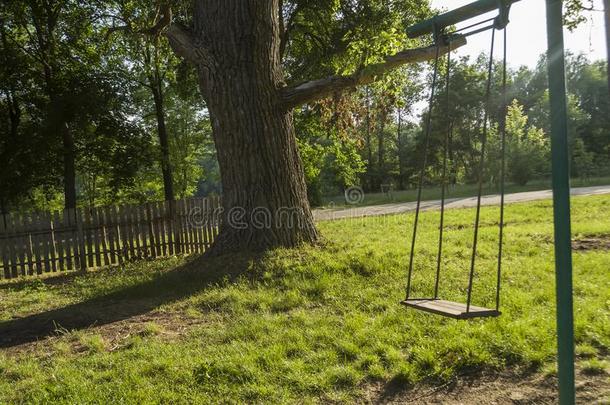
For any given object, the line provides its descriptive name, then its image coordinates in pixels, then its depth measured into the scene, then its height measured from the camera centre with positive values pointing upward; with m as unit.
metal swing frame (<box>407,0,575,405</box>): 2.50 -0.18
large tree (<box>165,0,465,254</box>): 7.32 +1.32
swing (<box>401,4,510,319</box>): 2.92 +0.01
